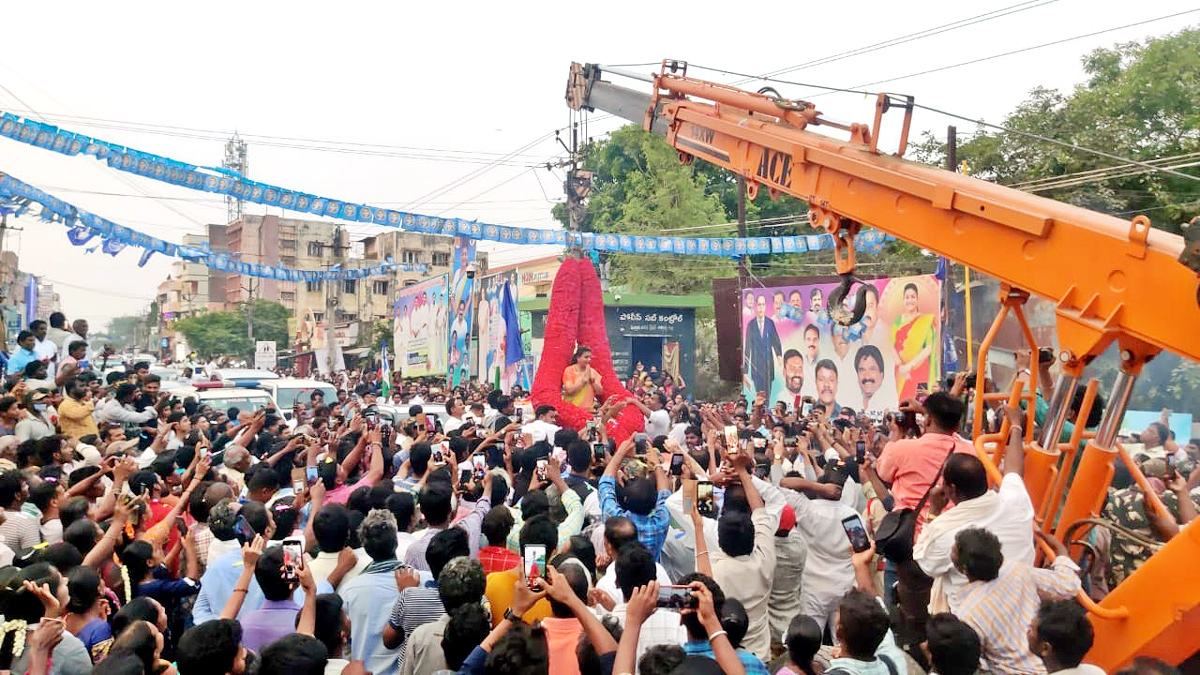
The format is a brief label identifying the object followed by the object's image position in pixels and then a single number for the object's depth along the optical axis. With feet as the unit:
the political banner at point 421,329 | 97.76
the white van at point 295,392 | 65.51
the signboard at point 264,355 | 122.31
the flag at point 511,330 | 71.26
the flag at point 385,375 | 81.68
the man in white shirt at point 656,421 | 40.52
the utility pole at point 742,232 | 77.77
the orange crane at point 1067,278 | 13.61
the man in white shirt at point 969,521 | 14.42
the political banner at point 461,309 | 87.25
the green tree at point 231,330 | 192.75
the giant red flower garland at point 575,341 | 40.63
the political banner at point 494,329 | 80.94
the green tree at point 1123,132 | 64.44
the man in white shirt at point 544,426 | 33.84
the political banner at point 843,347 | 57.82
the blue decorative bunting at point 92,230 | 49.37
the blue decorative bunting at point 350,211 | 43.75
